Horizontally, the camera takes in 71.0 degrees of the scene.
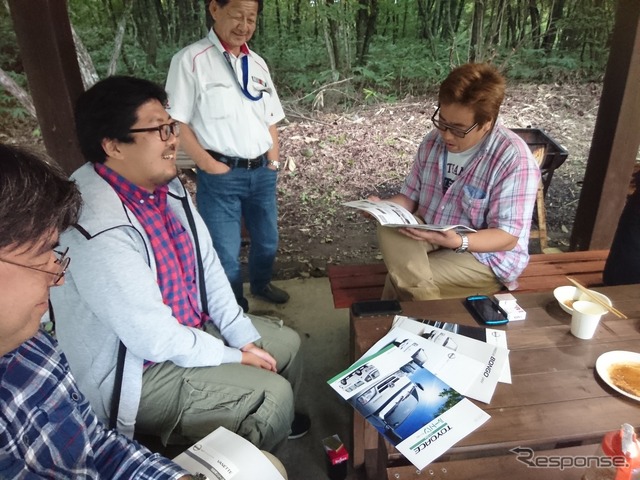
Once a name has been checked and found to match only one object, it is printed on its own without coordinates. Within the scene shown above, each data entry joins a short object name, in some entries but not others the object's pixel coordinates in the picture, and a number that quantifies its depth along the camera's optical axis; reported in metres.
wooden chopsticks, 1.49
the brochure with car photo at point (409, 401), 1.14
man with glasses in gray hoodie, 1.32
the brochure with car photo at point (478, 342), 1.31
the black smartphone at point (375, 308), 1.62
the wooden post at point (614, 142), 2.51
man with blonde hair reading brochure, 1.88
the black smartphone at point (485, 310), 1.56
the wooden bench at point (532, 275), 2.24
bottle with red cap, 0.83
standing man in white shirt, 2.22
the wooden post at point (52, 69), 2.13
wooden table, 1.13
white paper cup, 1.43
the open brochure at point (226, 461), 1.19
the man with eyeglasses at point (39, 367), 0.85
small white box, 1.58
